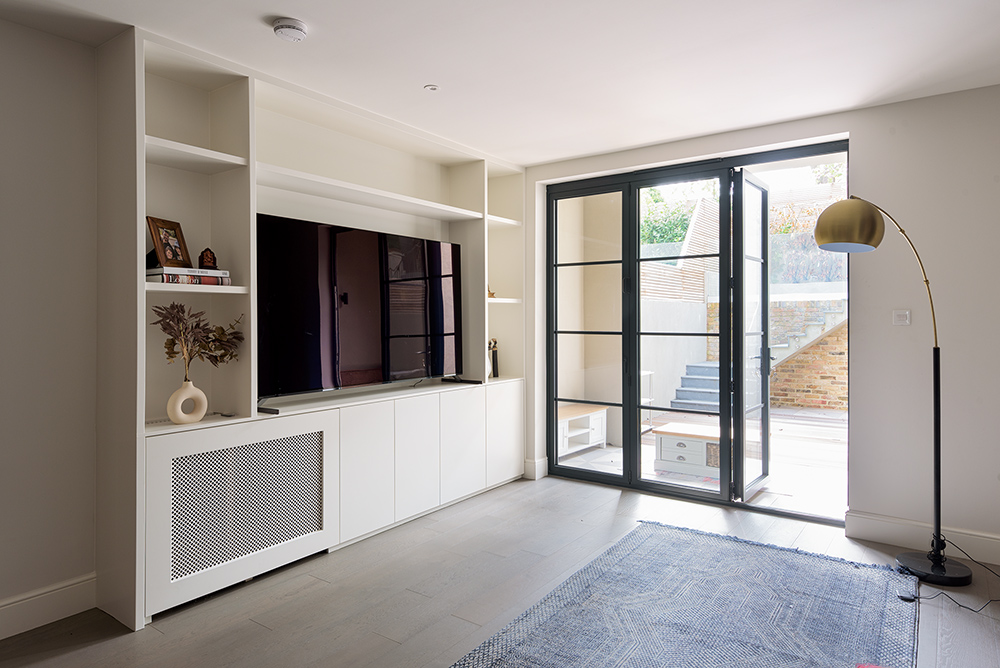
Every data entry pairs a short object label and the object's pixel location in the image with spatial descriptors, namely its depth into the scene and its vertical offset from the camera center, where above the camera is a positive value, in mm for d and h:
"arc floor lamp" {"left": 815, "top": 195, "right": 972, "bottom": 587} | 2820 +428
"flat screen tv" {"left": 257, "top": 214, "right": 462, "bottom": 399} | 3045 +152
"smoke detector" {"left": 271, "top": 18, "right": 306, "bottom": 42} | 2408 +1265
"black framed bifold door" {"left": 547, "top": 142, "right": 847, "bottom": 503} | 4055 +33
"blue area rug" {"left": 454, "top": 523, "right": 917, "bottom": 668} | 2201 -1205
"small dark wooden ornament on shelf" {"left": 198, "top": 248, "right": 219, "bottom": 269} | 2781 +352
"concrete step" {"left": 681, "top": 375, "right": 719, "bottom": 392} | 4109 -355
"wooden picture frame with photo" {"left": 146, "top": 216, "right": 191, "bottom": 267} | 2623 +414
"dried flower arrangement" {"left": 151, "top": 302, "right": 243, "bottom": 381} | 2631 -16
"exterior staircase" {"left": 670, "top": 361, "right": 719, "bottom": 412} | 4113 -404
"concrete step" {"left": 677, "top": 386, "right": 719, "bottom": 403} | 4117 -441
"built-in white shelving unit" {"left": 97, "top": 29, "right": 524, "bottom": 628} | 2480 -101
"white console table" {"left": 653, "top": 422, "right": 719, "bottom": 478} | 4137 -844
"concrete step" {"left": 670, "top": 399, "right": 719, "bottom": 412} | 4113 -521
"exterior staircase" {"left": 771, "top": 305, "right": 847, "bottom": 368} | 6973 -31
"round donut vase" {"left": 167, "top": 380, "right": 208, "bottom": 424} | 2615 -317
